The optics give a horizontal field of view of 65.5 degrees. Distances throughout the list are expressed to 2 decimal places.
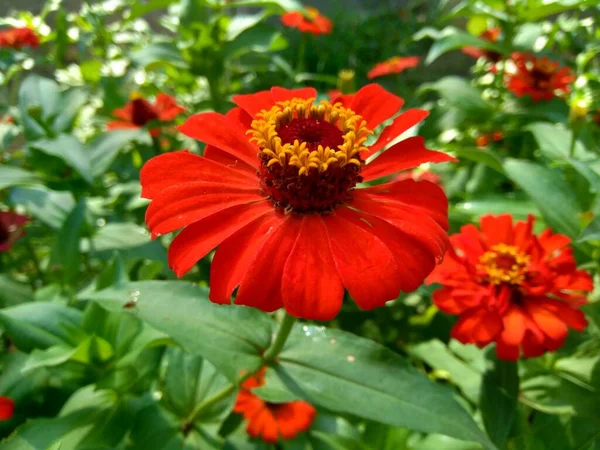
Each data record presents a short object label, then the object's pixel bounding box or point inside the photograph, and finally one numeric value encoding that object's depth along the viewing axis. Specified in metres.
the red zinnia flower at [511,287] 0.15
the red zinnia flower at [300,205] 0.11
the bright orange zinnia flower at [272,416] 0.19
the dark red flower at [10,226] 0.24
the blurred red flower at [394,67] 0.42
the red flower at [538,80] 0.29
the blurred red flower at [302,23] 0.41
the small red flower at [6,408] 0.15
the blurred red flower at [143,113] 0.29
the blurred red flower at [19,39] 0.38
